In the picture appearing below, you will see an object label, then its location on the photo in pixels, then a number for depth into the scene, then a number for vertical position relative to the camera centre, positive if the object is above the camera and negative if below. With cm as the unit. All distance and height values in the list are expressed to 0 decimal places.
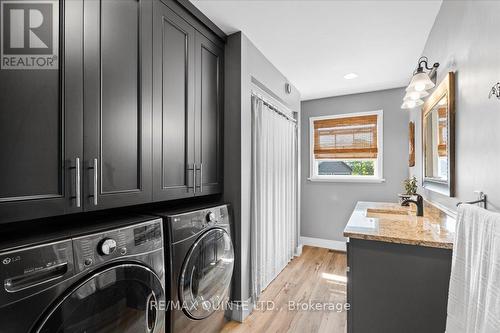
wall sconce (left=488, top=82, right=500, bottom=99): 96 +31
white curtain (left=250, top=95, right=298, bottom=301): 232 -33
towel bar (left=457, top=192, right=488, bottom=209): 110 -16
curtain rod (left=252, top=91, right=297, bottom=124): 241 +68
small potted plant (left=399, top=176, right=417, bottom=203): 278 -26
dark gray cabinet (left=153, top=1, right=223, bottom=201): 153 +41
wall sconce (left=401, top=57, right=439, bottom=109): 182 +62
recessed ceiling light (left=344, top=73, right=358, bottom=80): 304 +115
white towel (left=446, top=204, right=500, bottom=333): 76 -40
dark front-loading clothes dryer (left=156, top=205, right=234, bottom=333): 145 -69
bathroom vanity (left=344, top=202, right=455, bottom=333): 136 -67
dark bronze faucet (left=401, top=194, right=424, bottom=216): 205 -35
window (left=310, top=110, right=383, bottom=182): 371 +30
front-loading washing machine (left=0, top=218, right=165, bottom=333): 82 -48
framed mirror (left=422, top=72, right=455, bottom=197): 155 +20
